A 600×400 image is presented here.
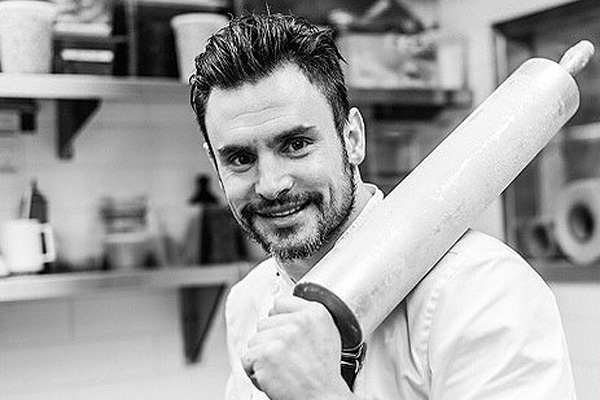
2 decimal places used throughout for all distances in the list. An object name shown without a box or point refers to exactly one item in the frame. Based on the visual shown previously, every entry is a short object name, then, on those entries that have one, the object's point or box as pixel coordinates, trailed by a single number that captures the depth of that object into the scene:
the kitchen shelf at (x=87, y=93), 2.05
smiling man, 1.08
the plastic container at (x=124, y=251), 2.26
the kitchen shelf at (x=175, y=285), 2.05
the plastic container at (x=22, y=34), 2.05
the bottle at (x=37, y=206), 2.15
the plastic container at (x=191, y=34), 2.23
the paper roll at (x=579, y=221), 2.31
